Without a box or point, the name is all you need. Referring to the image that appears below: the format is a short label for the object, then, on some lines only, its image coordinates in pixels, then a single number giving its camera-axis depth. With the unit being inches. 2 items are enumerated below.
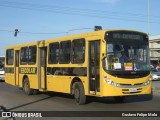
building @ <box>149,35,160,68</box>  3489.9
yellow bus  587.5
